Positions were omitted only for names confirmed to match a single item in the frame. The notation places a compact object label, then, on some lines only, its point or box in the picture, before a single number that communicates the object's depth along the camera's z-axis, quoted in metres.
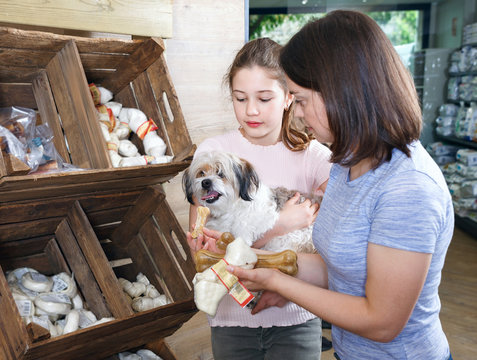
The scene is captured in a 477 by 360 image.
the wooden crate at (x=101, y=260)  1.38
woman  0.89
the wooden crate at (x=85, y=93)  1.45
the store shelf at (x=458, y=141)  4.87
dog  1.45
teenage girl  1.36
